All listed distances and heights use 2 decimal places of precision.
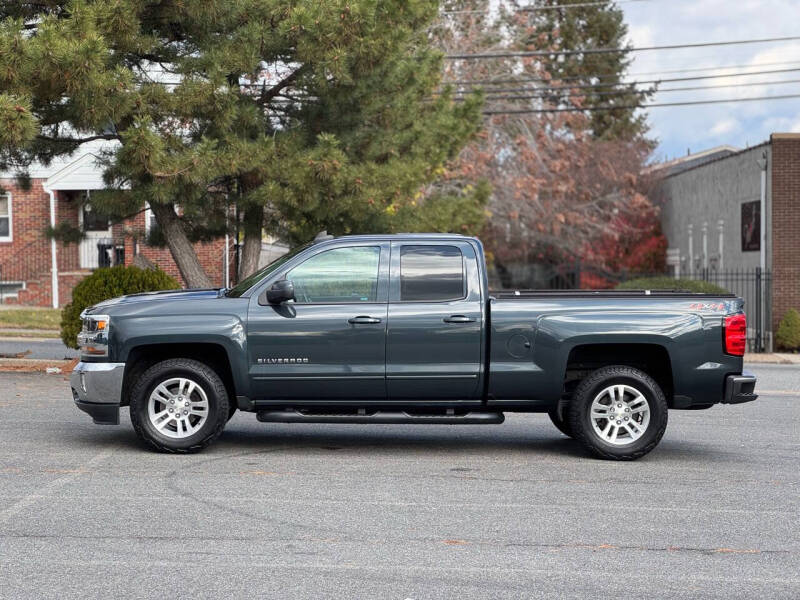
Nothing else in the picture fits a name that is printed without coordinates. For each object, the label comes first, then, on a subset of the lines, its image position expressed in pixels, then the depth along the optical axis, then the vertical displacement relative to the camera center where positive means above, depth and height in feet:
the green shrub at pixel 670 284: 76.54 -1.33
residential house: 98.02 +1.98
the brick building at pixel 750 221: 85.40 +4.20
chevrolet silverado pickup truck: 29.96 -2.44
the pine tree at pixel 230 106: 45.93 +7.86
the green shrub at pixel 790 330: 80.59 -4.83
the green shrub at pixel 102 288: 56.34 -0.98
